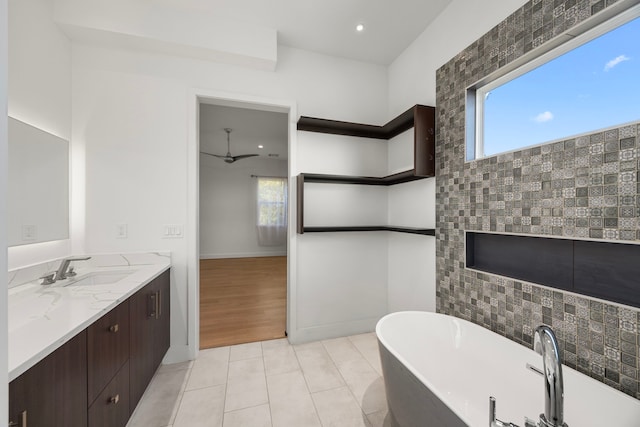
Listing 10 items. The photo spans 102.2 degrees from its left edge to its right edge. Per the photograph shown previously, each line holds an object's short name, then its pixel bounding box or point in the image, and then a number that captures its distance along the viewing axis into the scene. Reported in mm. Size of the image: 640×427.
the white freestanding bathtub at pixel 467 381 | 1070
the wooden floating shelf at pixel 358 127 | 2438
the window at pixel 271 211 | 7285
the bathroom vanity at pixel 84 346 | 828
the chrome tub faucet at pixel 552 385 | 765
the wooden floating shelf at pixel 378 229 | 2180
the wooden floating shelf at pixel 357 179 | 2450
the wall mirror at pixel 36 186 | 1511
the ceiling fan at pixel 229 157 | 5745
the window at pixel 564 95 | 1200
